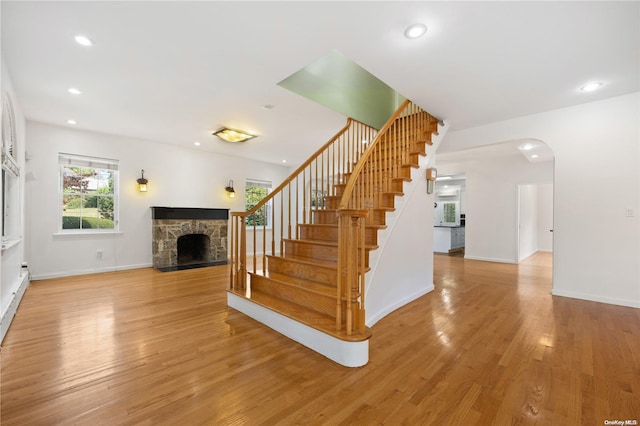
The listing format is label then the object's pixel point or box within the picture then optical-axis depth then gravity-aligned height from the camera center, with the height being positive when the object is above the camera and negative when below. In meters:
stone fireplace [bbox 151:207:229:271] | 5.72 -0.61
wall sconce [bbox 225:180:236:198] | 6.96 +0.51
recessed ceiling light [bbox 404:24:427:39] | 2.14 +1.42
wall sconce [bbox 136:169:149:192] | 5.59 +0.53
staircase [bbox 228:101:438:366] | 2.26 -0.52
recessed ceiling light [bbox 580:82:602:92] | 3.12 +1.43
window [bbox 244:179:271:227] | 7.55 +0.45
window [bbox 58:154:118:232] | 4.95 +0.30
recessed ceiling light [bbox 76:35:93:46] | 2.34 +1.44
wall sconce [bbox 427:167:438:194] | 3.93 +0.47
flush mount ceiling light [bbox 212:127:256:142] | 4.88 +1.35
